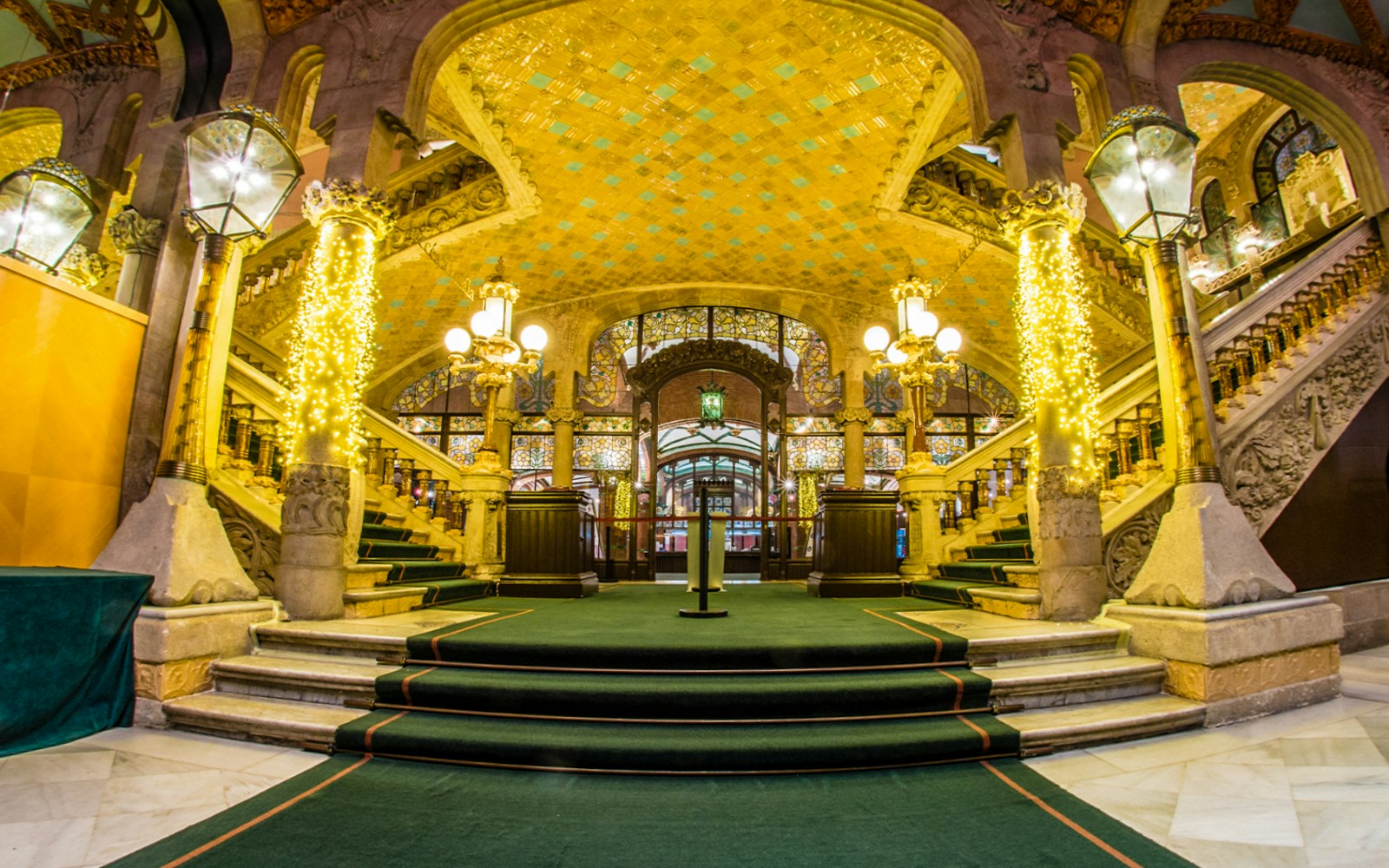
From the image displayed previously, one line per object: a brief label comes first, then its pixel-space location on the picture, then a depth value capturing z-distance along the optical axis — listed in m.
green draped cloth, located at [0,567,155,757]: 2.60
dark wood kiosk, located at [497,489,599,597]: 6.66
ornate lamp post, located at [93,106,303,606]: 3.38
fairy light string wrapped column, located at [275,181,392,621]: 4.20
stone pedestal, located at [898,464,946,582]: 6.89
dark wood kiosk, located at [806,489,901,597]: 6.55
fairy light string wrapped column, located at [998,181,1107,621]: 4.18
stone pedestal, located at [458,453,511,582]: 6.87
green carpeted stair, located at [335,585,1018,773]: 2.48
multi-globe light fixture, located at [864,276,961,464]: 6.79
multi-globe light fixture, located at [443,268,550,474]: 6.78
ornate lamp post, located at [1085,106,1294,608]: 3.46
